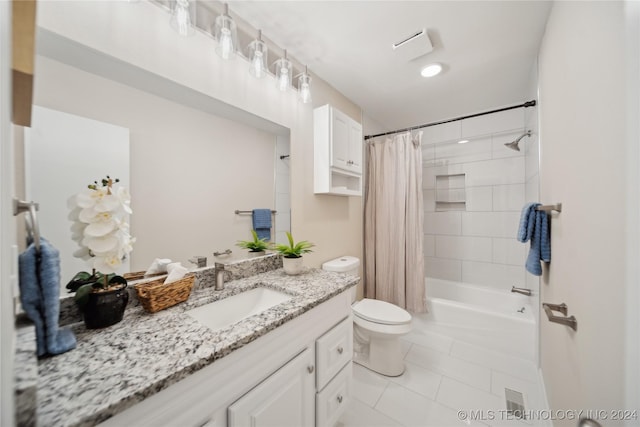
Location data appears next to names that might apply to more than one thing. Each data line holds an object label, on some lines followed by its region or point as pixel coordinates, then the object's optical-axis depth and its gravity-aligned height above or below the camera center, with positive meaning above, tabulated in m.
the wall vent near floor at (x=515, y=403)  1.35 -1.18
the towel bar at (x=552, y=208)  1.05 +0.05
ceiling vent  1.41 +1.13
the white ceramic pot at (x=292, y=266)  1.36 -0.31
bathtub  1.82 -0.93
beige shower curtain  2.24 -0.07
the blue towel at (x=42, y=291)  0.56 -0.20
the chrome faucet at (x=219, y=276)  1.12 -0.31
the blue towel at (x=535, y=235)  1.24 -0.10
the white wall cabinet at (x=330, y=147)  1.73 +0.55
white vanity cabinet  0.60 -0.58
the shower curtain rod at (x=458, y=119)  1.71 +0.91
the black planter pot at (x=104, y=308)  0.74 -0.31
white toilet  1.62 -0.84
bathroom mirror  0.79 +0.29
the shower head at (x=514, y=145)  2.05 +0.66
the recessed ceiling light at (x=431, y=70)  1.70 +1.14
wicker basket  0.86 -0.31
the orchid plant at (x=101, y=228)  0.68 -0.04
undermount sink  0.99 -0.44
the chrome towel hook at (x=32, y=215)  0.53 +0.00
